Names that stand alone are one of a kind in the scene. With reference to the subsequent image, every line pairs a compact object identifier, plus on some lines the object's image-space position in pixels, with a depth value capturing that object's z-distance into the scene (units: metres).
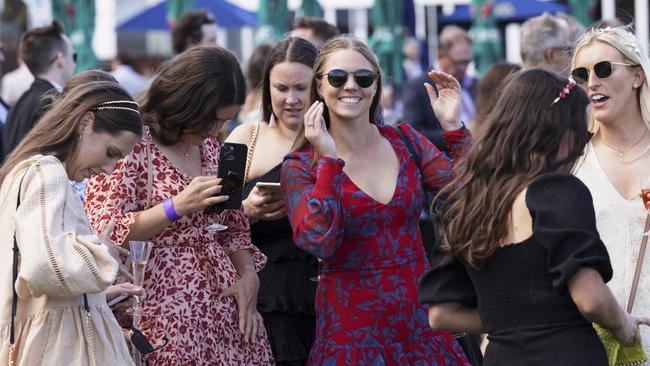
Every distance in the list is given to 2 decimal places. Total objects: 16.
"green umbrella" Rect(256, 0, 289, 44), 27.17
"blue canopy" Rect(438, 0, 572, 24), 38.09
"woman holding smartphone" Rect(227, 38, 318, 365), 10.43
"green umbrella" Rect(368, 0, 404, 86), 30.95
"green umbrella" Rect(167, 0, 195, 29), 28.84
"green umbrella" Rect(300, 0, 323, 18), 28.55
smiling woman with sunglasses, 8.97
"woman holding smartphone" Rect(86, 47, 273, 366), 9.23
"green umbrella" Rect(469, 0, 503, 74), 30.23
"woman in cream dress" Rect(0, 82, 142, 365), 7.96
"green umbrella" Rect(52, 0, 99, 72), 27.44
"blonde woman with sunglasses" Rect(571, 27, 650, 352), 8.84
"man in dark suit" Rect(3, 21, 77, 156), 15.70
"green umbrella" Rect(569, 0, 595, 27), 31.09
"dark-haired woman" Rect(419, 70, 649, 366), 7.16
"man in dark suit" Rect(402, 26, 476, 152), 17.86
